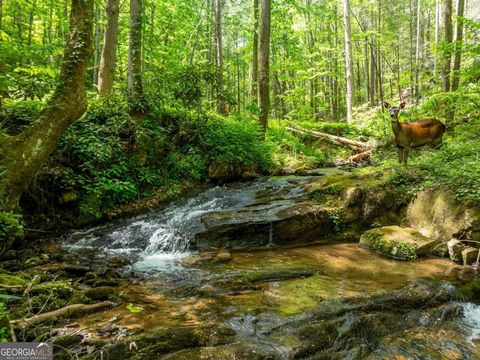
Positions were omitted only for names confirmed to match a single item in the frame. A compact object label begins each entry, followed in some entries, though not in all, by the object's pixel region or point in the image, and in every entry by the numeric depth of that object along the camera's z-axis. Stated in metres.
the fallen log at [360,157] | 13.46
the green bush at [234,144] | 11.04
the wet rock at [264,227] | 6.84
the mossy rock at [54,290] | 3.90
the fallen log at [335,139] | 15.25
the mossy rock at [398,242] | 6.05
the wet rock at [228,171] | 10.67
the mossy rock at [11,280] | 3.96
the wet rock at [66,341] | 2.82
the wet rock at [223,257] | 5.94
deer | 8.36
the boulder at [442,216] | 5.92
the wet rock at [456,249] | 5.79
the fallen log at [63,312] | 3.04
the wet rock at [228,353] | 2.89
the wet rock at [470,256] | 5.61
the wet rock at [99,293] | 4.05
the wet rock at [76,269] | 5.02
